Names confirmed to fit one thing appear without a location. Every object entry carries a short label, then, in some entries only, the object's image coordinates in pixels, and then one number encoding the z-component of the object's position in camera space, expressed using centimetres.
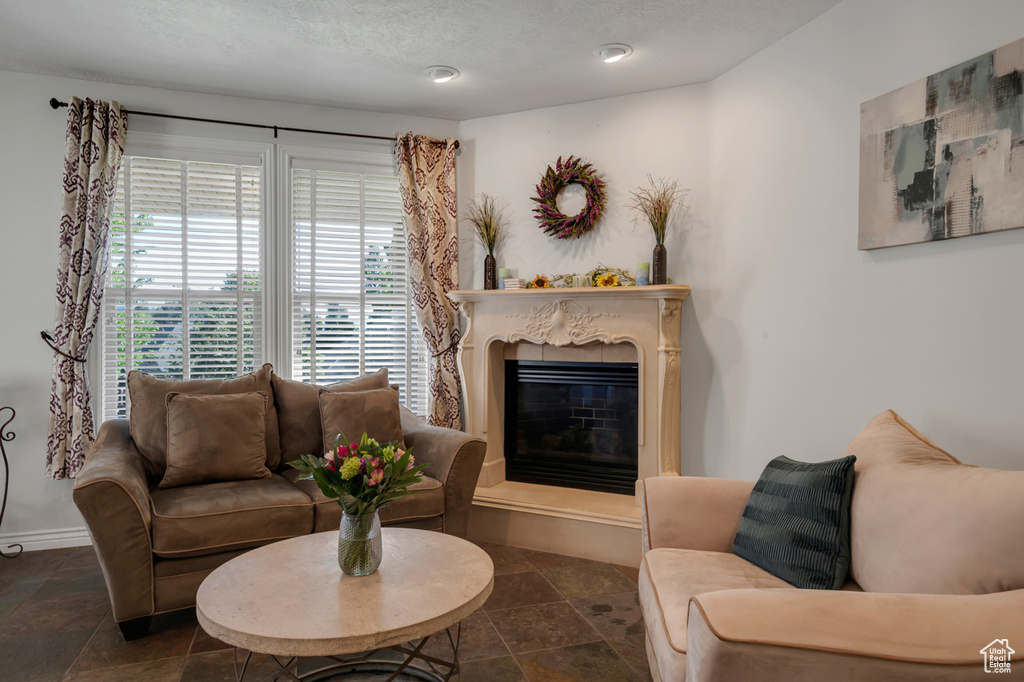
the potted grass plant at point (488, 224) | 406
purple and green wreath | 379
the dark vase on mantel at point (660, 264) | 353
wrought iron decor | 334
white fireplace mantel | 346
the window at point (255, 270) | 365
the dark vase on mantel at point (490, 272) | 405
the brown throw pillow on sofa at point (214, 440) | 288
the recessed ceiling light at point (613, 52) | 312
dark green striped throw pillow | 177
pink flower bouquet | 183
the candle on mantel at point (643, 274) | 356
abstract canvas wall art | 200
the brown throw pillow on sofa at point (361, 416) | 324
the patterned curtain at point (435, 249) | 410
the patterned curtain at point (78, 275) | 340
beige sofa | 117
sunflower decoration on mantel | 364
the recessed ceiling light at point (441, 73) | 340
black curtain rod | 368
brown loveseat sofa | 236
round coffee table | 155
